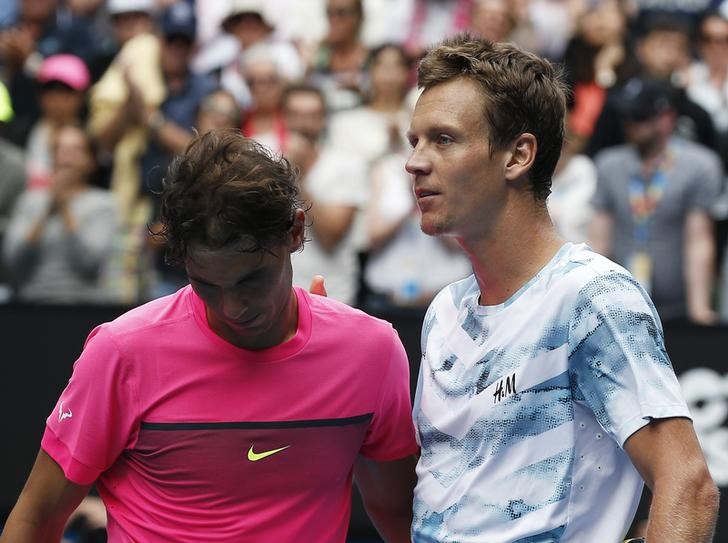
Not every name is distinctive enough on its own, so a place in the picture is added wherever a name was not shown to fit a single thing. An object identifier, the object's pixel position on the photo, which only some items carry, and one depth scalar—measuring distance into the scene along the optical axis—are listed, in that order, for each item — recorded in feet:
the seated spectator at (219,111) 50.75
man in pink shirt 19.61
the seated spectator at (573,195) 48.91
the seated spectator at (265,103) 50.70
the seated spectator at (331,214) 47.85
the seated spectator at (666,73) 50.96
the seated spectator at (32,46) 57.11
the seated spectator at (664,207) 47.29
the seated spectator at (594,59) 55.36
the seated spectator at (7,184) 49.70
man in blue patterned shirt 17.84
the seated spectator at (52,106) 51.72
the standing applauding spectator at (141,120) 50.75
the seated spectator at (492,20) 55.47
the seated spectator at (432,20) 59.62
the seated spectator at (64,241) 48.32
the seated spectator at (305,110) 49.49
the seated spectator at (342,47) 56.75
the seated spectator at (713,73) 53.93
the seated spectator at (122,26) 60.75
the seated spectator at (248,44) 57.52
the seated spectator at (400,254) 47.73
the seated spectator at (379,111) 50.49
